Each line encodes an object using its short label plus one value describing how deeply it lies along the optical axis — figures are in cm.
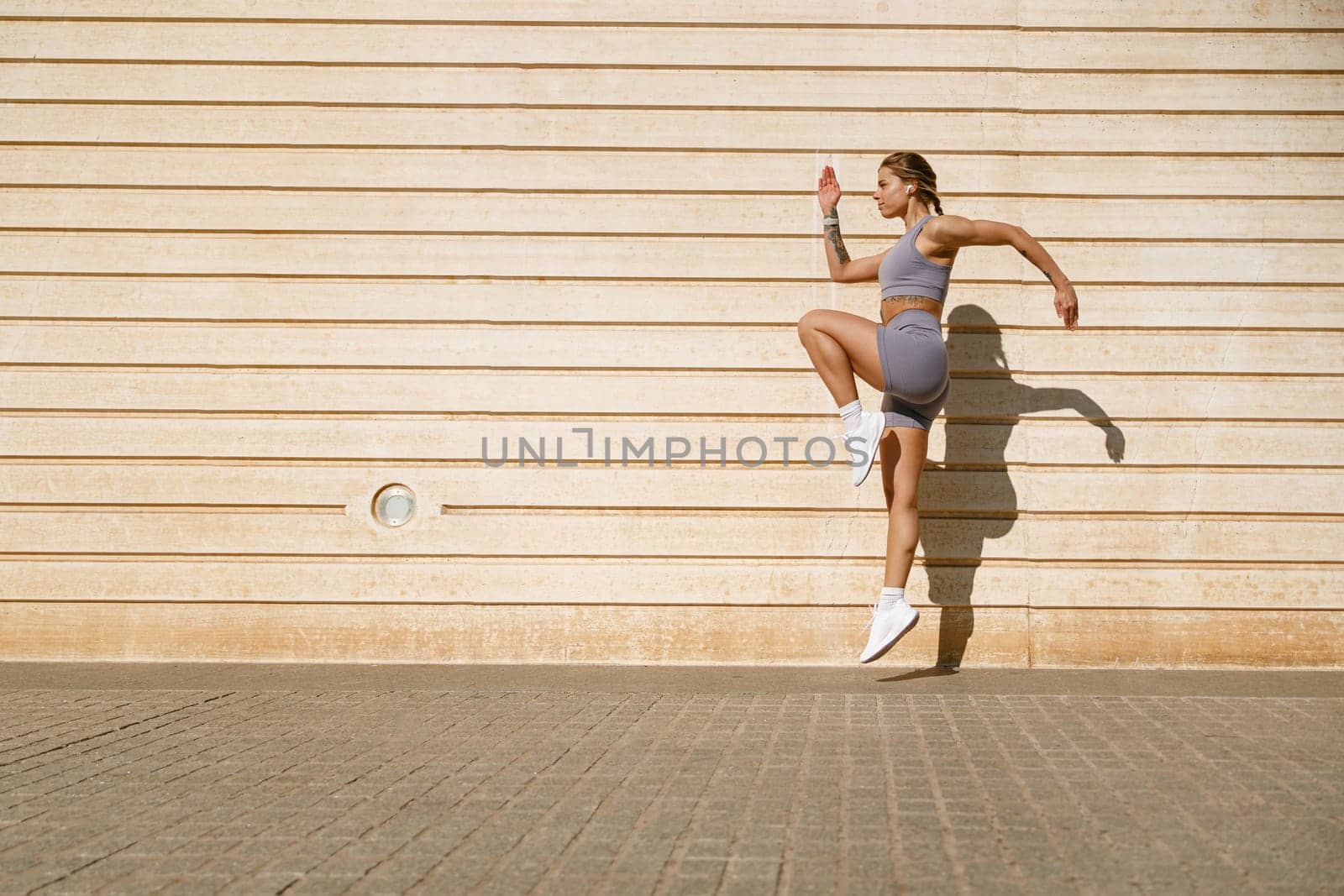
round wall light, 673
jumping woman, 577
